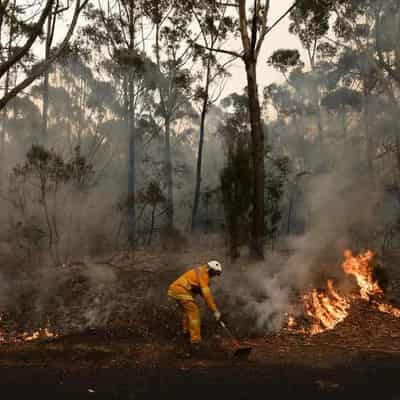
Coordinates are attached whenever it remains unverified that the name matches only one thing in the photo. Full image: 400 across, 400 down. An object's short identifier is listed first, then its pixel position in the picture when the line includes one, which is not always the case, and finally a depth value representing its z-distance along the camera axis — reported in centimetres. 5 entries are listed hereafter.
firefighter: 623
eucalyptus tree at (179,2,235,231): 1886
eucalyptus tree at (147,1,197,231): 2122
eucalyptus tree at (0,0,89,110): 873
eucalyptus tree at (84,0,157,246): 1853
